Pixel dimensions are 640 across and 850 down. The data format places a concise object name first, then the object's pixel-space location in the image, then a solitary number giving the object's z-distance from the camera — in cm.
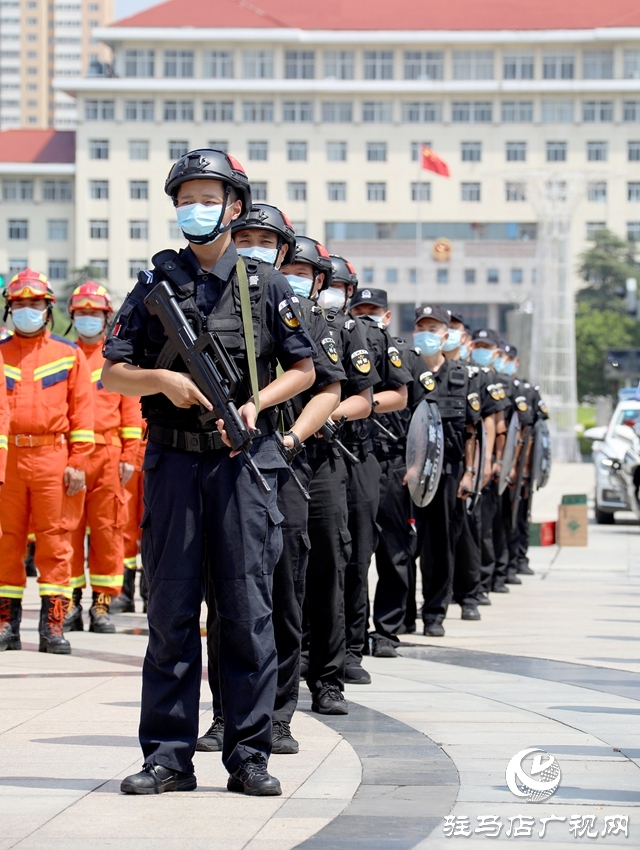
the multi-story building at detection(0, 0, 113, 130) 18762
